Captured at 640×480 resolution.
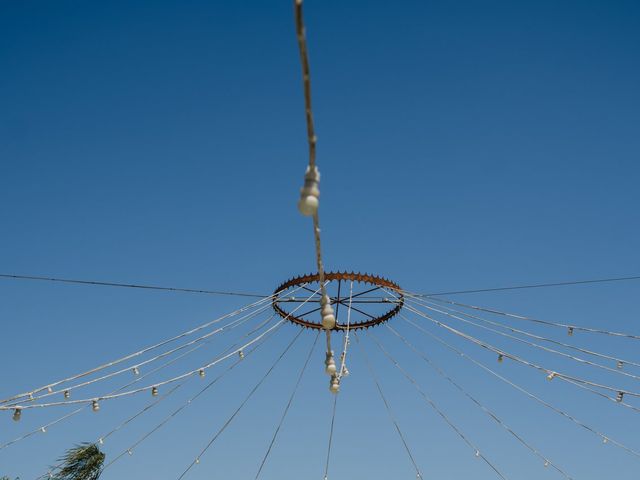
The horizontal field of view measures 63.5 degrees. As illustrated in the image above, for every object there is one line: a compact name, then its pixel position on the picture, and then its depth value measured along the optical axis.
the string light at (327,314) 6.64
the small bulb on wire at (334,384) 8.52
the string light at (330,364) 8.22
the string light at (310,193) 4.42
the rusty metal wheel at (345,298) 11.29
